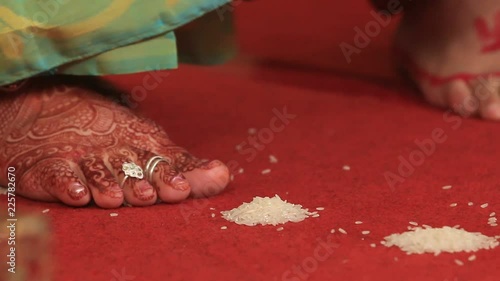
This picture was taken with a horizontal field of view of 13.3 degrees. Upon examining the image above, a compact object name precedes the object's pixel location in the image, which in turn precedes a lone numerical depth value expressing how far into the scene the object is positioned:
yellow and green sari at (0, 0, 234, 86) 1.08
